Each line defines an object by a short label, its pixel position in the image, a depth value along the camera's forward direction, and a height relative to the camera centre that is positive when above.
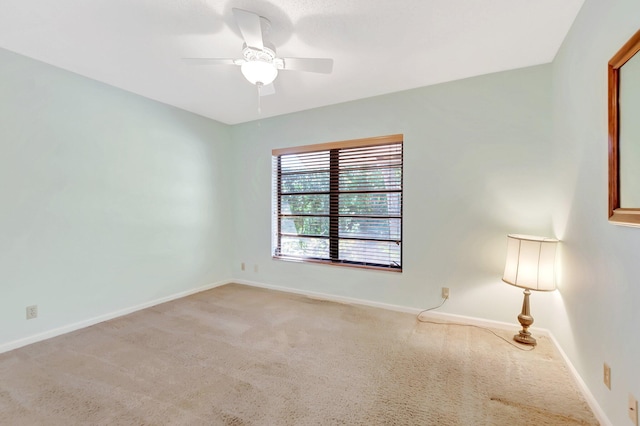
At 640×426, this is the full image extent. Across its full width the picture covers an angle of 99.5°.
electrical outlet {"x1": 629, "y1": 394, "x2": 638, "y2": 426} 1.21 -0.87
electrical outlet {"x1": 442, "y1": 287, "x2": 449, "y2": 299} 2.93 -0.84
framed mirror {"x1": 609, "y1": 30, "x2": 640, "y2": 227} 1.21 +0.40
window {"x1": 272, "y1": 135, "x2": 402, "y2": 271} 3.31 +0.14
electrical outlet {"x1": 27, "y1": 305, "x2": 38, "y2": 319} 2.45 -0.94
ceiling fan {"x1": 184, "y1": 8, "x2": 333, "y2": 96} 1.90 +1.11
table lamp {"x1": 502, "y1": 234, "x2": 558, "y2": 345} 2.22 -0.43
